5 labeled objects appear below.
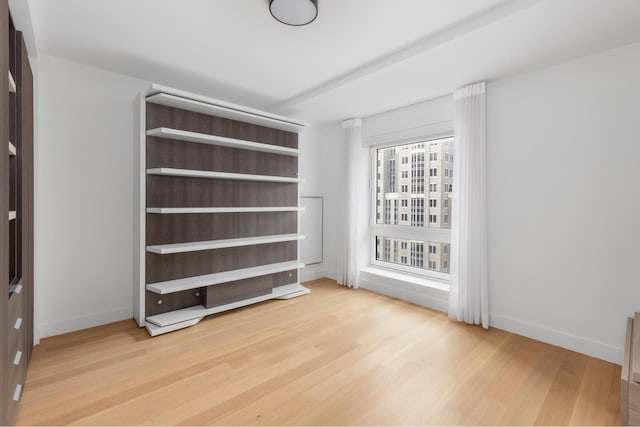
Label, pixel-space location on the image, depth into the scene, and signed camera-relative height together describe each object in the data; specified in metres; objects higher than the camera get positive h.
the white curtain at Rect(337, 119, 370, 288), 3.94 +0.11
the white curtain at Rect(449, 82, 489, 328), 2.73 +0.05
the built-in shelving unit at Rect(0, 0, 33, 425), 1.24 -0.05
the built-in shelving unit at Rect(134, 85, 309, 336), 2.66 +0.08
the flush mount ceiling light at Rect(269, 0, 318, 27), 1.75 +1.28
